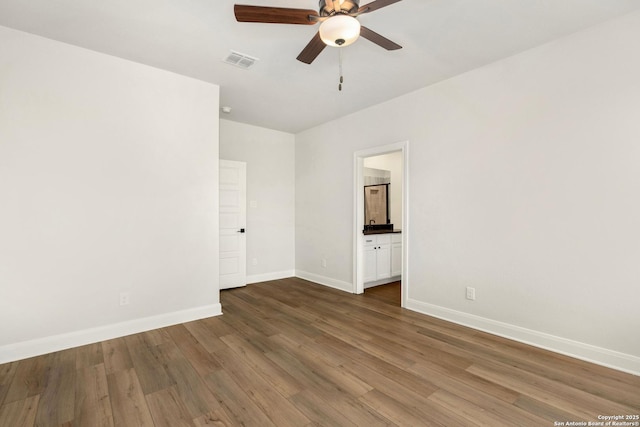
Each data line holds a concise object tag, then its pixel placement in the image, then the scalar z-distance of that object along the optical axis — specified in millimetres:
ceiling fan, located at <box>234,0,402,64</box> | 1745
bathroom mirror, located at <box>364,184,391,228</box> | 5561
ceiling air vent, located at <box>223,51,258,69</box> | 2852
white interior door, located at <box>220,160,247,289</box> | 4746
